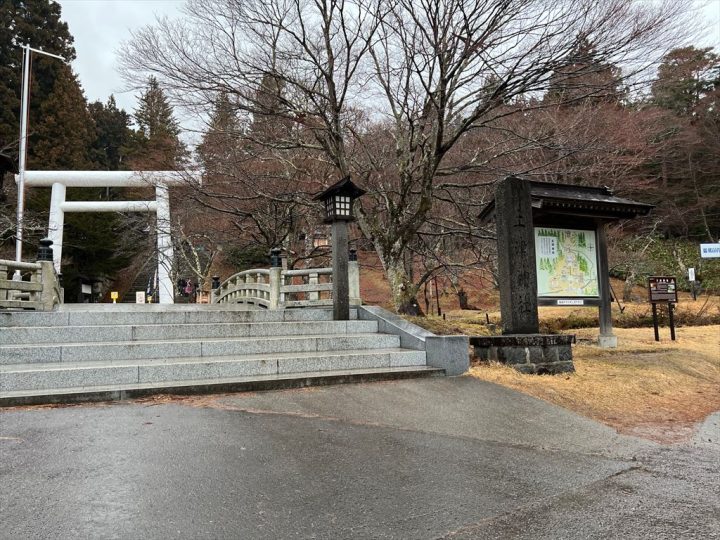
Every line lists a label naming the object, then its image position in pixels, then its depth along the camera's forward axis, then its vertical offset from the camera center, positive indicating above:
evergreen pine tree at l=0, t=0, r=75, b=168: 32.09 +18.71
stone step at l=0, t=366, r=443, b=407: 4.77 -0.90
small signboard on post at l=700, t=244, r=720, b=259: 13.41 +1.30
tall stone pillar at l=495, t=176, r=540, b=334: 7.25 +0.61
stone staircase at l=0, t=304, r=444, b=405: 5.16 -0.65
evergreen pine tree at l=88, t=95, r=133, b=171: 44.03 +18.23
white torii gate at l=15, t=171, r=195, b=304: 22.22 +5.28
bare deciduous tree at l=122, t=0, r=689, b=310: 8.20 +4.24
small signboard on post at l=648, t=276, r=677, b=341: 11.45 +0.14
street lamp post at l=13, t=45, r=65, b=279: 15.88 +6.09
